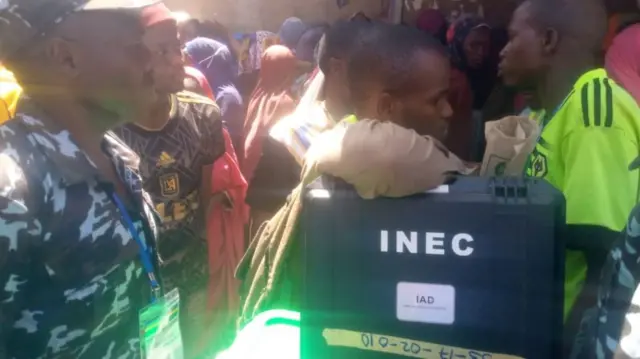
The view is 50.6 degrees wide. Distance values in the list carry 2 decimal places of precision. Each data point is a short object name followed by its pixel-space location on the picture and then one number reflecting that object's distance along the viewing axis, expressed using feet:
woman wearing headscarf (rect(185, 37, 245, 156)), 7.52
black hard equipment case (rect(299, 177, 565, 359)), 2.88
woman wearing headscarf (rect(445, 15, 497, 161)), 5.17
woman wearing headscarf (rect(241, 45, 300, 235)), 6.46
